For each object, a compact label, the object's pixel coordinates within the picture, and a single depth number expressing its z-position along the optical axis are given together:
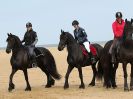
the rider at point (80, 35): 17.53
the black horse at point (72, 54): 17.19
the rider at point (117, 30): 16.23
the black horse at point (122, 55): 15.69
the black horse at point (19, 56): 17.05
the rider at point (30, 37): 17.63
